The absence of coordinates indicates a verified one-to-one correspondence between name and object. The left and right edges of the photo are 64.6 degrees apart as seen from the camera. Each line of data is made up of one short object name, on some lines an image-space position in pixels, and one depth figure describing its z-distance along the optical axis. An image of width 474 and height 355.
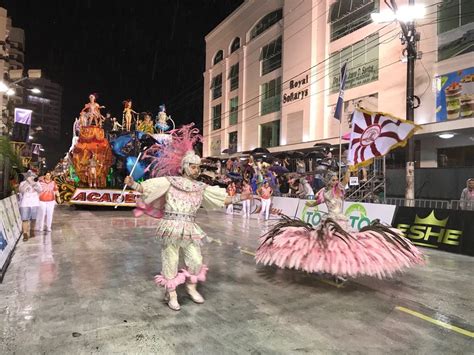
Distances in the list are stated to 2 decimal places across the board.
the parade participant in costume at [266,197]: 15.50
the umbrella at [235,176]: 20.31
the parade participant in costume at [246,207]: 17.30
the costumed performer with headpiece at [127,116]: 21.23
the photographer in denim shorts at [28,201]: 9.62
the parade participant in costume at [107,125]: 20.74
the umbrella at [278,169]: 17.20
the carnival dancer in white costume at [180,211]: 4.69
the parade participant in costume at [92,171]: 19.50
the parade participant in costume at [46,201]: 10.93
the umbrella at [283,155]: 19.55
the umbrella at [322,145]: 18.52
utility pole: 12.22
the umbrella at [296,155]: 18.83
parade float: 19.31
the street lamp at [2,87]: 16.22
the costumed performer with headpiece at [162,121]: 21.62
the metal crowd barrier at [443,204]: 10.13
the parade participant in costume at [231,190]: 18.66
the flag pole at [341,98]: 11.15
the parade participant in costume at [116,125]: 21.42
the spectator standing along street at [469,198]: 10.04
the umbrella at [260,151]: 20.43
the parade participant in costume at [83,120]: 19.95
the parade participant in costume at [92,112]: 20.05
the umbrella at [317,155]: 17.27
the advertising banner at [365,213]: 10.81
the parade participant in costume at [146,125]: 21.13
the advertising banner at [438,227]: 8.94
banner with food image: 15.49
